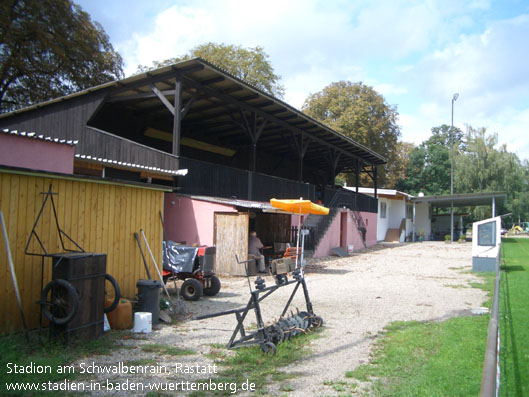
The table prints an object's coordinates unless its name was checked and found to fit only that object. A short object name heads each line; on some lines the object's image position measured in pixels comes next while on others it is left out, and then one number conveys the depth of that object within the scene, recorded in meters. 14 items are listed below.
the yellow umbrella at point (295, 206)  11.83
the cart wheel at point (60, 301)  5.16
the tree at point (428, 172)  56.47
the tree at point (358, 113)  37.44
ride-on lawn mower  8.89
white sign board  13.66
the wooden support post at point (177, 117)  13.27
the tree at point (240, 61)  32.00
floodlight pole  42.62
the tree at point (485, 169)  43.66
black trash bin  6.73
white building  31.69
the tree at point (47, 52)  19.79
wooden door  12.60
